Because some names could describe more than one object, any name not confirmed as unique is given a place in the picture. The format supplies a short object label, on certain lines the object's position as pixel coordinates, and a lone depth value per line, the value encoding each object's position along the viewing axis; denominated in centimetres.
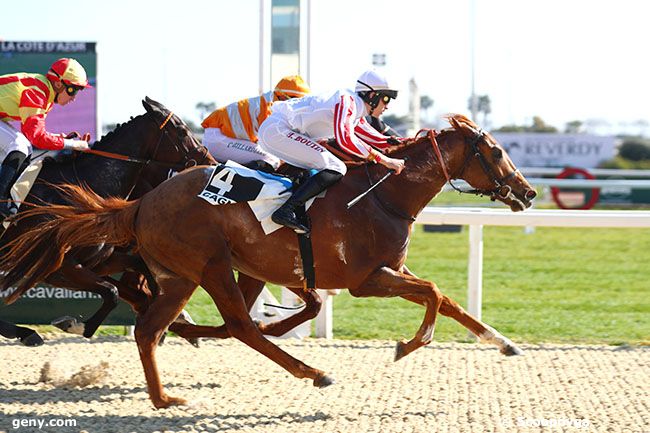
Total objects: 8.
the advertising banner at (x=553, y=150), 7981
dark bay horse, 1313
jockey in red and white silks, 1137
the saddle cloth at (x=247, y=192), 1127
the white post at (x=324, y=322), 1658
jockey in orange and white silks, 1394
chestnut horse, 1133
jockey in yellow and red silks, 1295
